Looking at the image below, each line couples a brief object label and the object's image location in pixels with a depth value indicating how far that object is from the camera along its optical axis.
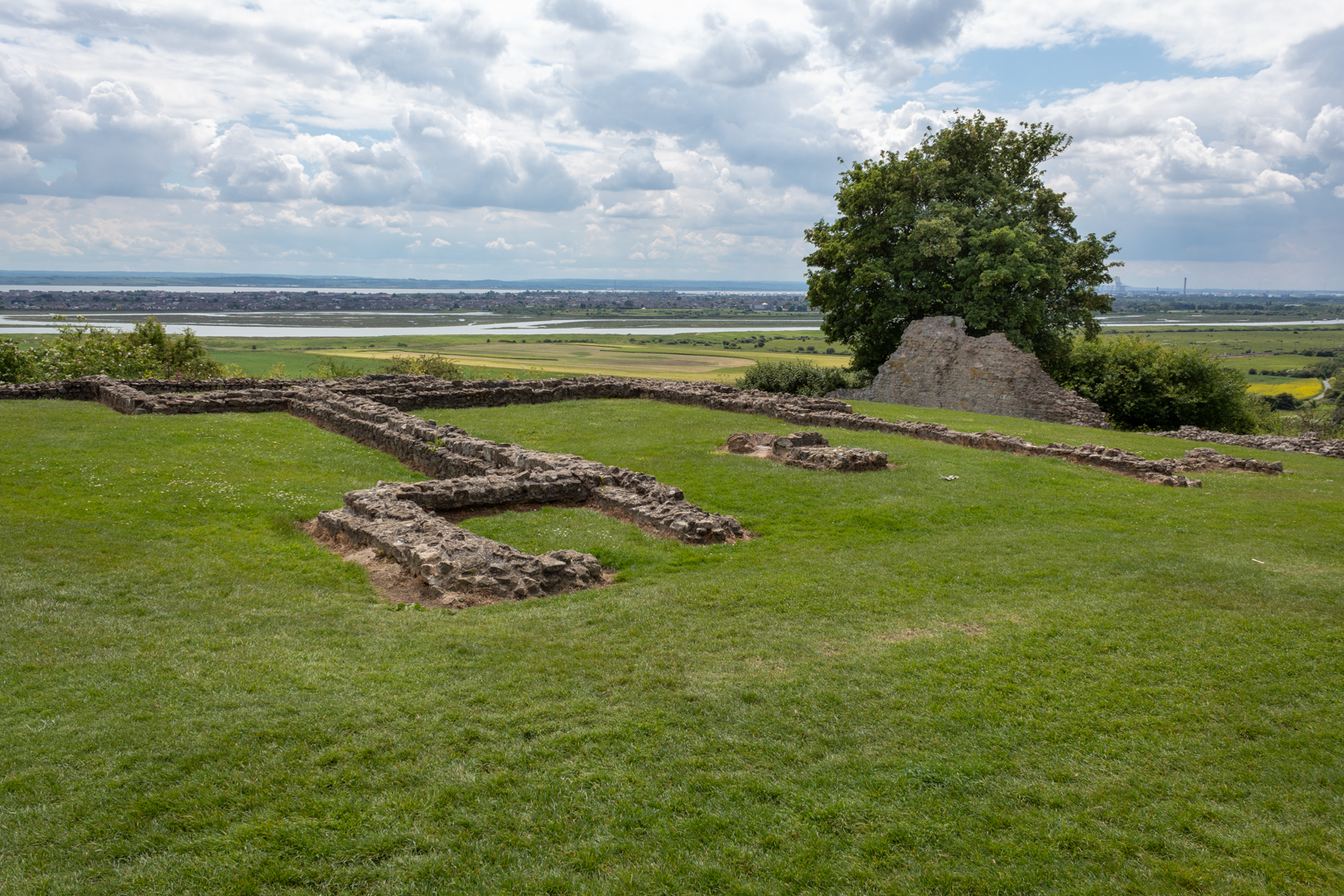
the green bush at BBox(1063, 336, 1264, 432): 36.88
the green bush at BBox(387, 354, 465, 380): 51.88
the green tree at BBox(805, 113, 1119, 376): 37.19
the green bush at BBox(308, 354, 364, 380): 46.47
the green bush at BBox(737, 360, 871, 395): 41.59
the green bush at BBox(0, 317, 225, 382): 34.01
